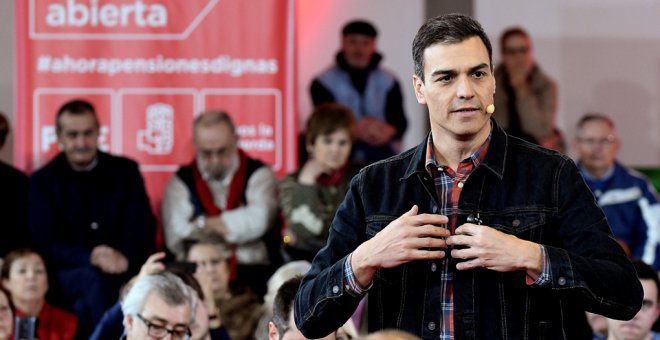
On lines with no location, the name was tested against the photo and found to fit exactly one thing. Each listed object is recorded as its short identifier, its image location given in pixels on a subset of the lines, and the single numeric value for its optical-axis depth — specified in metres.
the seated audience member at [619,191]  12.63
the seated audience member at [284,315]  6.82
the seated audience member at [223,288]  11.00
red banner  12.86
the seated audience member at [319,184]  11.69
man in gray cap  13.94
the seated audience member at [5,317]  9.16
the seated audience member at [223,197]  12.07
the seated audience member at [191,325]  8.57
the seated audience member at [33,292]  10.86
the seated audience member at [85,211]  11.52
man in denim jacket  4.51
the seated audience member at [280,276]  9.96
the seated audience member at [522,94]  14.03
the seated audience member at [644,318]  9.34
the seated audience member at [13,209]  11.85
